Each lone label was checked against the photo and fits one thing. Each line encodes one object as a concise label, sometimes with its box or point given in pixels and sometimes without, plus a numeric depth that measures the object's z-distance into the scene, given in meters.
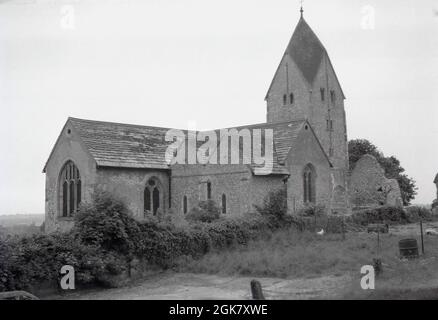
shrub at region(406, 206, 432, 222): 36.97
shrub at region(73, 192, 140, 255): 18.09
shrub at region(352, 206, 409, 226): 32.09
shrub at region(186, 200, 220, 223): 26.80
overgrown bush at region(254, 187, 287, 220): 24.71
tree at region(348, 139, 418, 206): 67.00
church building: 29.55
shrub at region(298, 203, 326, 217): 27.89
